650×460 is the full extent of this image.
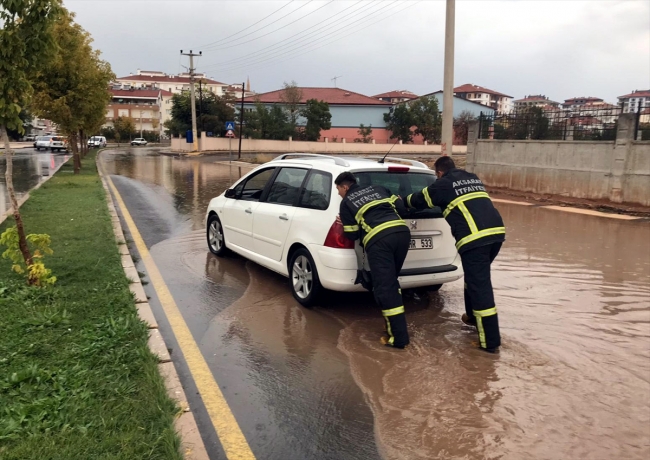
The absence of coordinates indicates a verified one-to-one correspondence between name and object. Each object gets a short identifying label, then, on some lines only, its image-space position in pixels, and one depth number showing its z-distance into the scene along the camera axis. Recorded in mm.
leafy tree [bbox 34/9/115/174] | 20000
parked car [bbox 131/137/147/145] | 81656
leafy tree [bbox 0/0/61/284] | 5727
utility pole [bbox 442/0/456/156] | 14992
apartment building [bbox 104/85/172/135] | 116625
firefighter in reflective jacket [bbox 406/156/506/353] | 4992
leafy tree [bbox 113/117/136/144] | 91938
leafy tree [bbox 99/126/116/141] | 96762
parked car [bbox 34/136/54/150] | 55812
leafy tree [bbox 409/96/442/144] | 65000
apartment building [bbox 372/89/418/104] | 105562
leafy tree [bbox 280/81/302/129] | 62000
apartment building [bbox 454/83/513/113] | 119375
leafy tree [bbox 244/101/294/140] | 58875
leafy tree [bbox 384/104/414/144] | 66500
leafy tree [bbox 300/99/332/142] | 60812
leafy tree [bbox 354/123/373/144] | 66319
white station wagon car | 5629
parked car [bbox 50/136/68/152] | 53938
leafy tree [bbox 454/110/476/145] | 59419
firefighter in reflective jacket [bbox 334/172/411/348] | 5027
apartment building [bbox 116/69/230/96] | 141625
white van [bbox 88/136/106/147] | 66375
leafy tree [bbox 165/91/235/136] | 57375
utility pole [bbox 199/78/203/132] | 56638
